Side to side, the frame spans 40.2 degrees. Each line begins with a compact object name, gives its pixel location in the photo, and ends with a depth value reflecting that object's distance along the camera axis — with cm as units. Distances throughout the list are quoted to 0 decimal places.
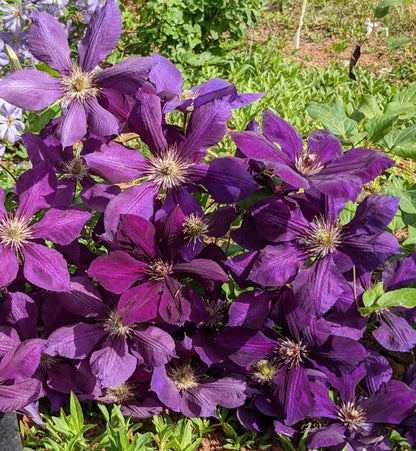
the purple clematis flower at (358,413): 141
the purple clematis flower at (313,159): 102
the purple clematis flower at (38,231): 124
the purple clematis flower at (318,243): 118
